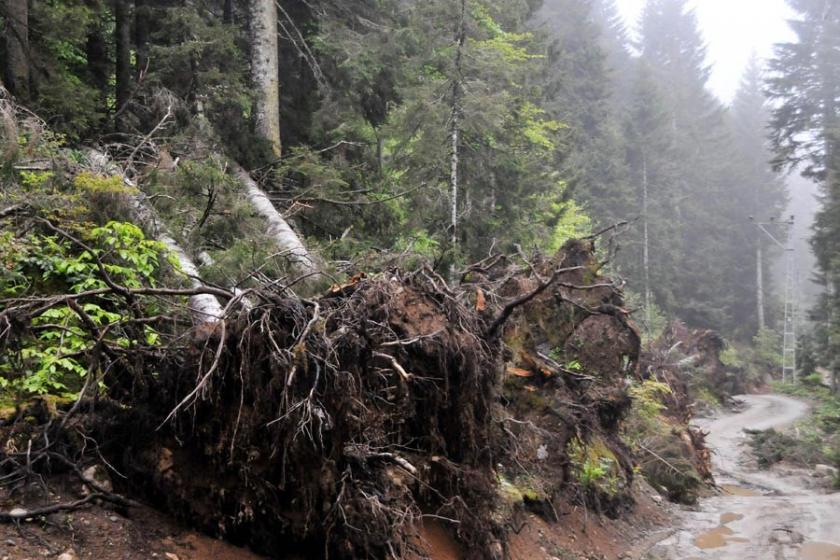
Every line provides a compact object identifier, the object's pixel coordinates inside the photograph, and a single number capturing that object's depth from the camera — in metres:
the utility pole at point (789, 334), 39.06
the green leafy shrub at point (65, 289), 5.03
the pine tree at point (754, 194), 51.41
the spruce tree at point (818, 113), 28.75
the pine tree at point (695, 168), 48.44
